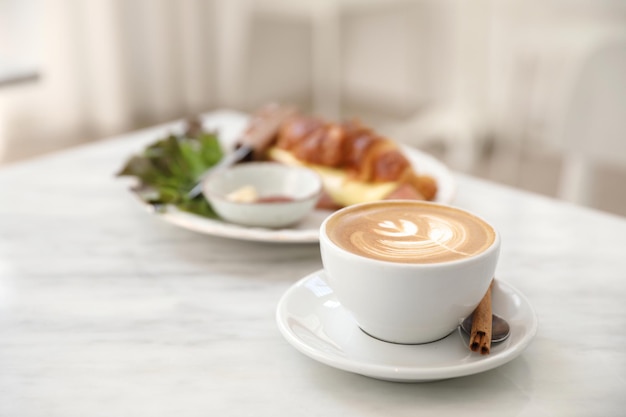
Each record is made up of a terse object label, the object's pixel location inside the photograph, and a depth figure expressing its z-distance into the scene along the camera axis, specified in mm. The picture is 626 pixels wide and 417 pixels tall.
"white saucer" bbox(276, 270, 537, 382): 578
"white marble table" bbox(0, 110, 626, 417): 600
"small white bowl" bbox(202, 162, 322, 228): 925
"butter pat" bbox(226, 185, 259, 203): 936
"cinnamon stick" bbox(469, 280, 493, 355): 608
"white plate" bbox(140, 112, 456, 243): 882
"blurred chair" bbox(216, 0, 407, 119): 3510
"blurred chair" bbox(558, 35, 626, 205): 1542
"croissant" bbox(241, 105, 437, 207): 1047
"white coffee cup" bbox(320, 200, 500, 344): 581
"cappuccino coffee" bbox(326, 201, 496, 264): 611
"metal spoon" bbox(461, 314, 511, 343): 627
